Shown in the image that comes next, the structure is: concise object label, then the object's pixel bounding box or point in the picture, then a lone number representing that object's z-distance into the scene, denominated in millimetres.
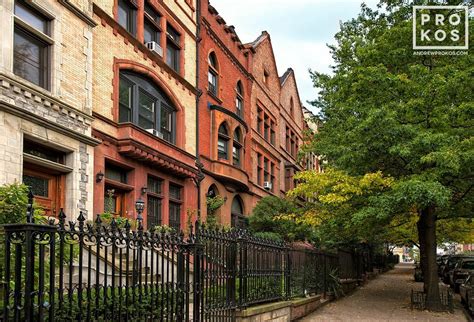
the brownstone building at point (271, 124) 32156
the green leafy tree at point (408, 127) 14887
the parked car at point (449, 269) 28275
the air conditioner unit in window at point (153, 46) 19250
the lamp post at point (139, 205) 15234
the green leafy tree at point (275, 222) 26020
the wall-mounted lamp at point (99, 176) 15445
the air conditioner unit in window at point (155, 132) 18464
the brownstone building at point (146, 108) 16281
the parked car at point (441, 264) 35816
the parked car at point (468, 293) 15309
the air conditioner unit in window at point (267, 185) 33281
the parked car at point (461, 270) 23344
